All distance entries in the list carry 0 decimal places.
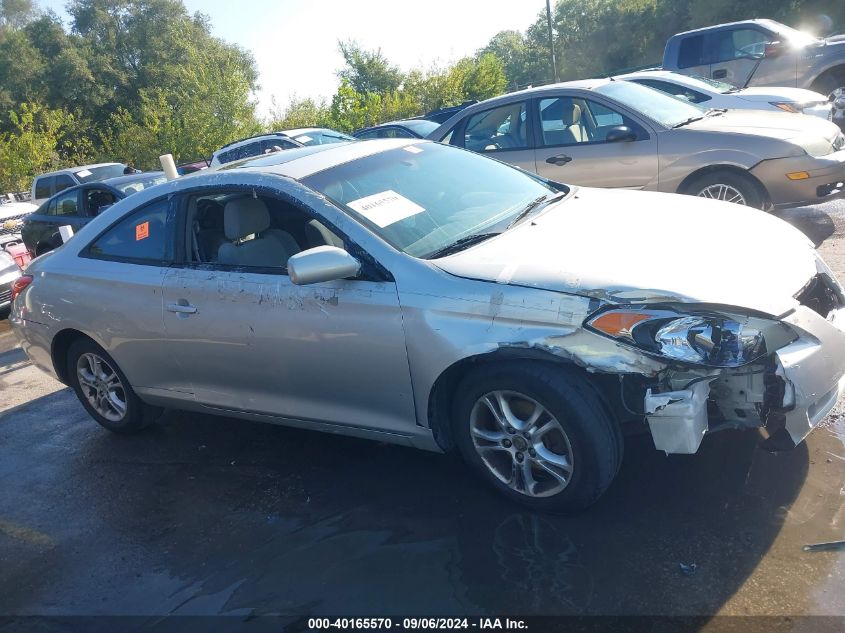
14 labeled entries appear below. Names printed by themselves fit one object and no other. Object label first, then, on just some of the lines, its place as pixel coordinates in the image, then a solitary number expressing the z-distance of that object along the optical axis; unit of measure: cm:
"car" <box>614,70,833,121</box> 932
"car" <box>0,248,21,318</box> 1013
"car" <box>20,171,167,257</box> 1158
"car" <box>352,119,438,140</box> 1569
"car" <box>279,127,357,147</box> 1472
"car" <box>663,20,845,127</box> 1246
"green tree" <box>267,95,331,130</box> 3051
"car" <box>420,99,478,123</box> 1981
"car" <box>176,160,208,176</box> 1975
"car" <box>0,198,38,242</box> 1250
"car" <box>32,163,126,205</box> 1534
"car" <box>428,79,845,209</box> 679
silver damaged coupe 310
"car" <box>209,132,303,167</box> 1493
